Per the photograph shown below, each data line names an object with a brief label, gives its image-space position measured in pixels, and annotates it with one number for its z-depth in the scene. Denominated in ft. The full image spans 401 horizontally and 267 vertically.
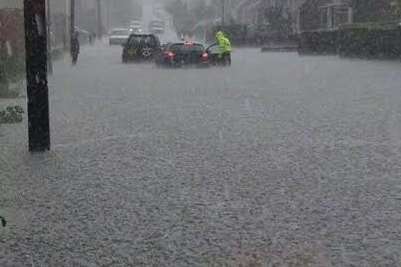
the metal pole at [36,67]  33.60
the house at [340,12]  151.12
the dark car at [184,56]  103.09
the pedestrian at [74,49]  111.86
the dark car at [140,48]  115.24
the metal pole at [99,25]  280.22
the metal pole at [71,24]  112.16
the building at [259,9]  209.77
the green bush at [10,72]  61.67
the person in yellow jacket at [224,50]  105.91
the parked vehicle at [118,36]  202.69
